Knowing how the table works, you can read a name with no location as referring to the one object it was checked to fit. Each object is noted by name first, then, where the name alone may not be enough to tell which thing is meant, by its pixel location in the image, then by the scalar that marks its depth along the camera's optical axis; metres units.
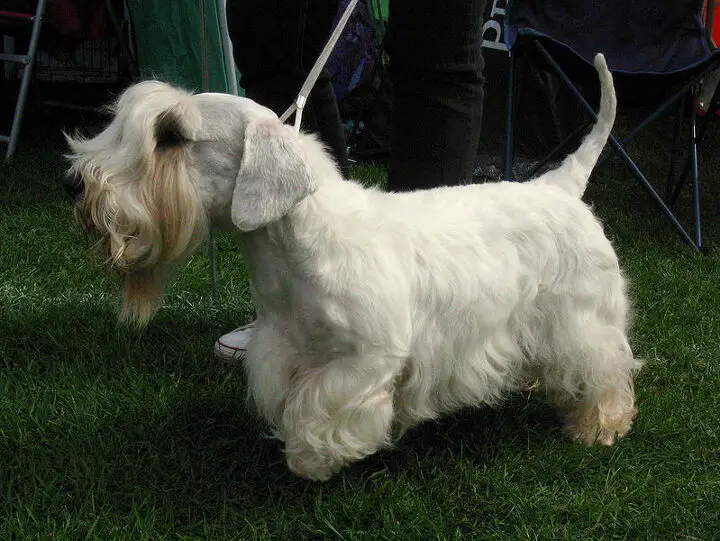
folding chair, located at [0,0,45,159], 5.10
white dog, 1.82
